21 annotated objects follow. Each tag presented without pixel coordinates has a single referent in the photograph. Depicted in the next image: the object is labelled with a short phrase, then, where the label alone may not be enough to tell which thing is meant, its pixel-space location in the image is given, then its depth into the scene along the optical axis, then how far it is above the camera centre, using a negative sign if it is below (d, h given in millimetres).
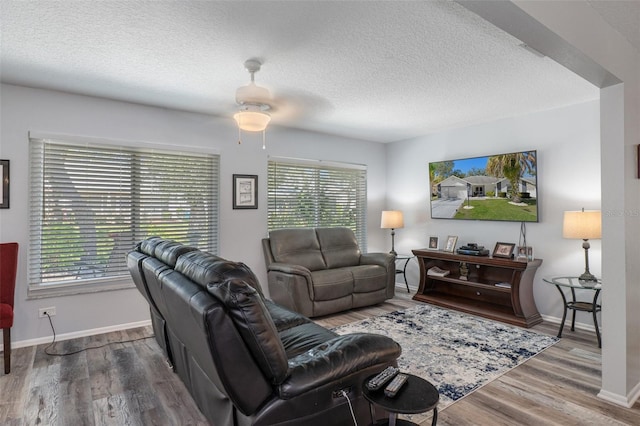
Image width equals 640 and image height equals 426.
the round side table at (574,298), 3232 -823
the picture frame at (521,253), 4020 -461
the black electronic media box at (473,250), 4352 -455
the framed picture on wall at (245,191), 4461 +296
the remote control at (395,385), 1417 -706
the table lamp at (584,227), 3365 -132
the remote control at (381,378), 1469 -703
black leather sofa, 1386 -636
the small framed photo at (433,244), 5109 -436
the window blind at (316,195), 4906 +289
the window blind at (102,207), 3389 +81
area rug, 2613 -1205
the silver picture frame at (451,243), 4841 -406
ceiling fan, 2814 +930
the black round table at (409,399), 1332 -728
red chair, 2850 -488
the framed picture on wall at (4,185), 3154 +272
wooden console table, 3895 -895
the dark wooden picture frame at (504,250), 4155 -435
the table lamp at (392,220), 5383 -92
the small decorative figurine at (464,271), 4579 -746
